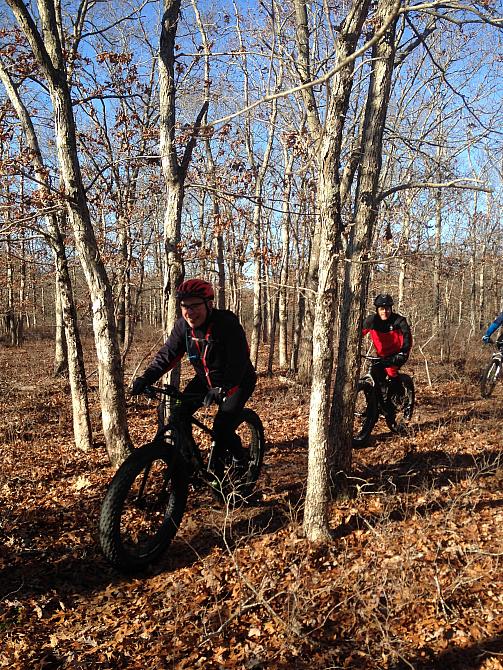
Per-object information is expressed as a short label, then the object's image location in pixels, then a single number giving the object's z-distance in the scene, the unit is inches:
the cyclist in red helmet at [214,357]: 167.6
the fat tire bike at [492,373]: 372.5
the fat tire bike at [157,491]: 137.8
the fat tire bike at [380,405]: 268.7
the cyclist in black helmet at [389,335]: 269.4
